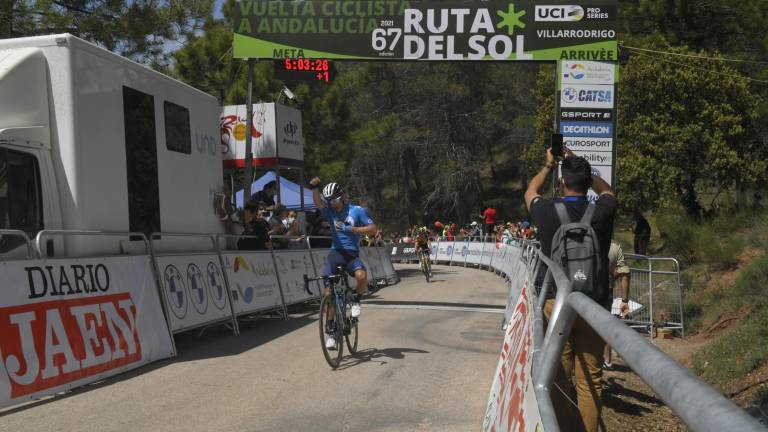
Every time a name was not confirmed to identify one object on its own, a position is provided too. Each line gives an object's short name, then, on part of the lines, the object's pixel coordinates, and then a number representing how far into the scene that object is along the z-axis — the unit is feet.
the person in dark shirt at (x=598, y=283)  14.74
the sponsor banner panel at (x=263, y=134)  57.11
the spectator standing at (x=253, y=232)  40.93
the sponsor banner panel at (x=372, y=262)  62.08
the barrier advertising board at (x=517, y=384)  9.34
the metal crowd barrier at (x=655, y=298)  40.34
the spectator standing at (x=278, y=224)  48.60
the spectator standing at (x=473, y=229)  116.63
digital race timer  53.98
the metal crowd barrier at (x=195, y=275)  29.12
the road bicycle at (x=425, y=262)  73.92
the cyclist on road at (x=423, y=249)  74.54
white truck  25.58
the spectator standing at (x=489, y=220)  109.70
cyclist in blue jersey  27.99
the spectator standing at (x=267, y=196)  50.60
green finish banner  49.83
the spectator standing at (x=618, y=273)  29.60
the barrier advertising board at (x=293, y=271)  42.63
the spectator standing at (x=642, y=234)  65.53
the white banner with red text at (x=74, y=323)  21.01
